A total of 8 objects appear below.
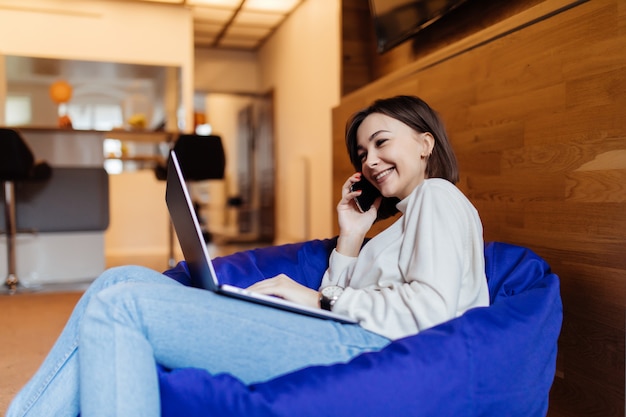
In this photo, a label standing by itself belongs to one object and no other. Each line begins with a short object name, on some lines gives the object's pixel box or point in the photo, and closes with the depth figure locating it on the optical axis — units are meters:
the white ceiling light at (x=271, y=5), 6.18
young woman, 1.00
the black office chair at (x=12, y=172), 3.63
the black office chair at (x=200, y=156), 4.15
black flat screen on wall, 2.82
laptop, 1.09
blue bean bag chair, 1.02
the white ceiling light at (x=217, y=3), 6.09
